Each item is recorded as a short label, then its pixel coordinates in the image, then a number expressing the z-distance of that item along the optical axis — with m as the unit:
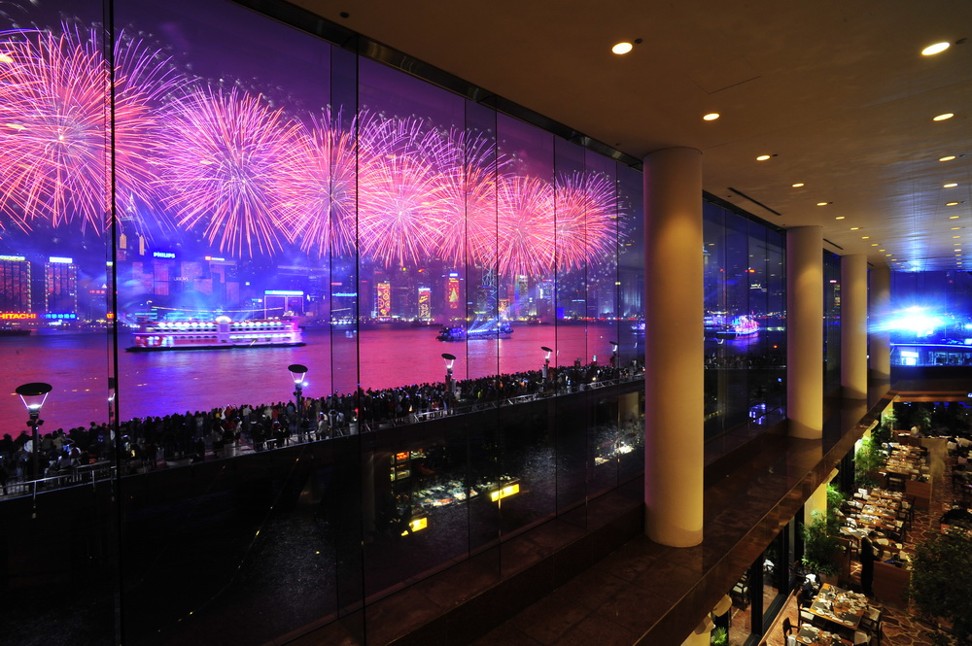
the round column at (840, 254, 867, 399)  13.50
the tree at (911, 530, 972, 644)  5.36
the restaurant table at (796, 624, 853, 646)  6.65
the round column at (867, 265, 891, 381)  16.66
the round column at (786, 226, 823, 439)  9.38
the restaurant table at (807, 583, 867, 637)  7.03
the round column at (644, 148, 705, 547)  4.89
